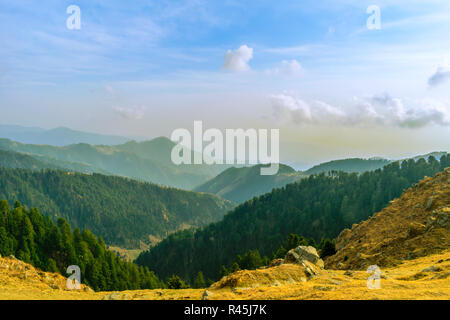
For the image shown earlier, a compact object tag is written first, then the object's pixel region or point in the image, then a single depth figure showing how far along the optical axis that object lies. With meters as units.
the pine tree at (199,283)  117.18
